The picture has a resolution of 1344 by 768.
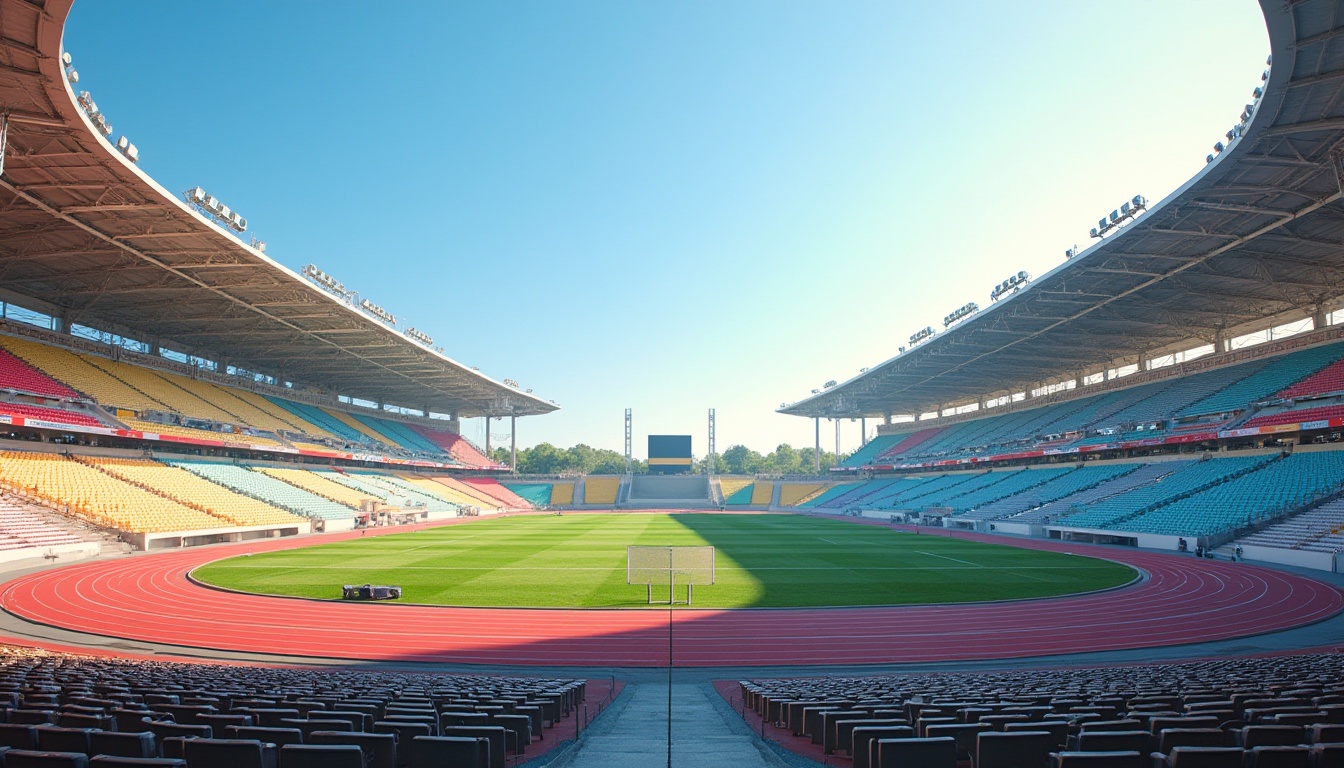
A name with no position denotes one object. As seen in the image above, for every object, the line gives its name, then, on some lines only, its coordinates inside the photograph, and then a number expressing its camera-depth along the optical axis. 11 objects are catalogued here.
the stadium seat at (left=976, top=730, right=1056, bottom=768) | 5.25
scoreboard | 95.38
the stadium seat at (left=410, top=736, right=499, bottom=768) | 5.05
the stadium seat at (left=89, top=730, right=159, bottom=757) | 4.95
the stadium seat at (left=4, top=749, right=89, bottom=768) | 3.95
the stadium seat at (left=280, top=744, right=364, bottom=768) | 4.59
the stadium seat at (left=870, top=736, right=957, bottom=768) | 4.88
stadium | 7.57
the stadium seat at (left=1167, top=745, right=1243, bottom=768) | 4.34
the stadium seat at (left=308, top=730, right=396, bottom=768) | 5.20
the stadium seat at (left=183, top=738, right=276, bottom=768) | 4.52
